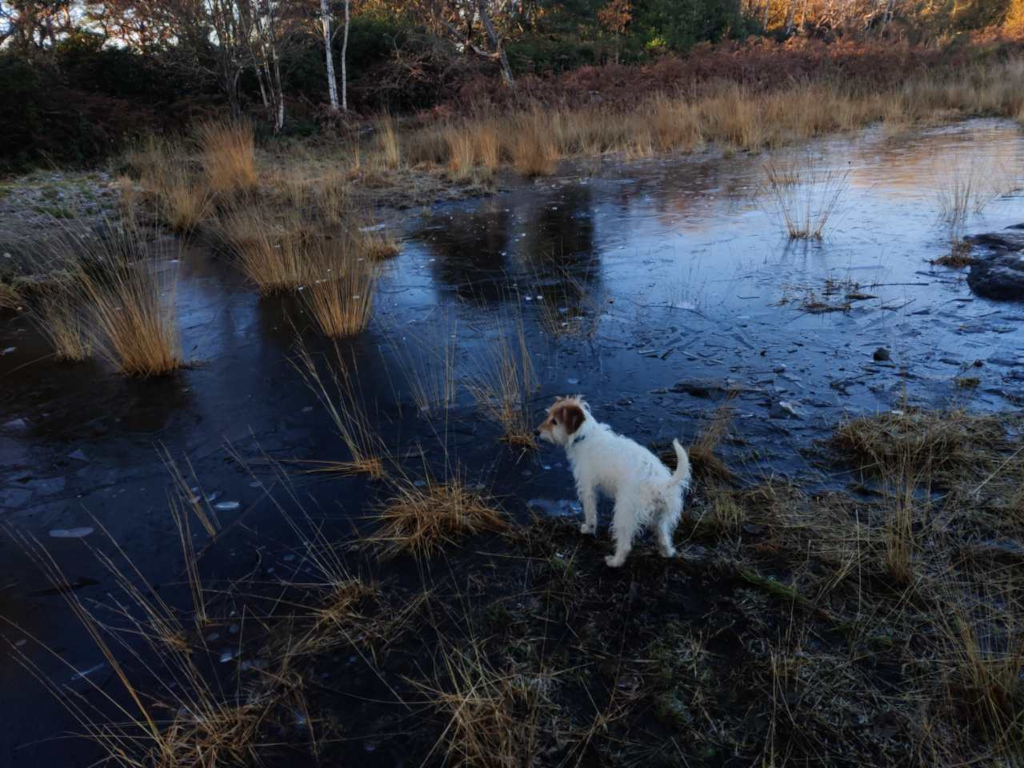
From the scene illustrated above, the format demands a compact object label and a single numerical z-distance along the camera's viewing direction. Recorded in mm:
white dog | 2736
